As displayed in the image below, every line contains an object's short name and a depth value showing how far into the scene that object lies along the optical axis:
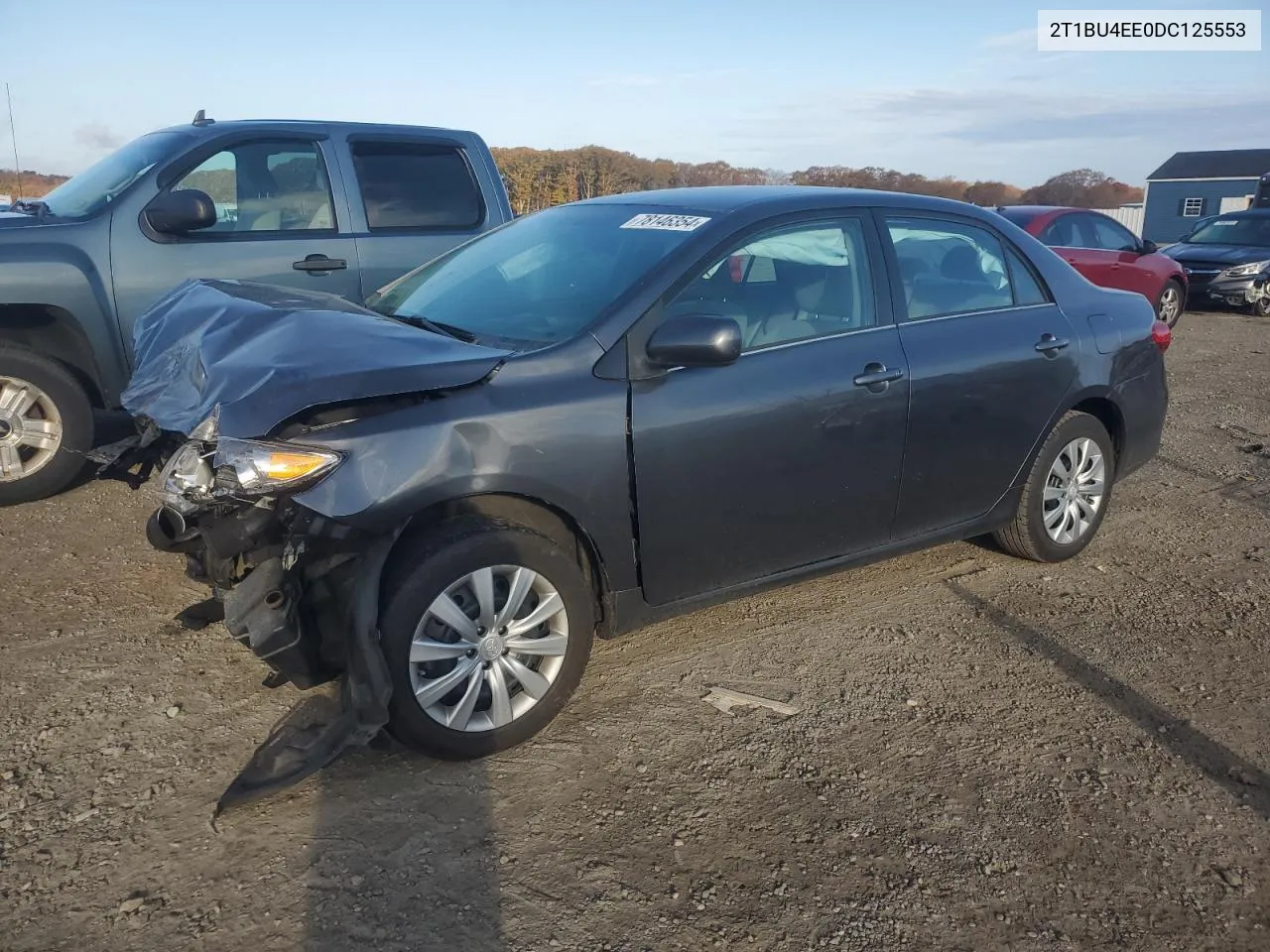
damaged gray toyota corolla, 2.89
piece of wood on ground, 3.51
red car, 12.40
